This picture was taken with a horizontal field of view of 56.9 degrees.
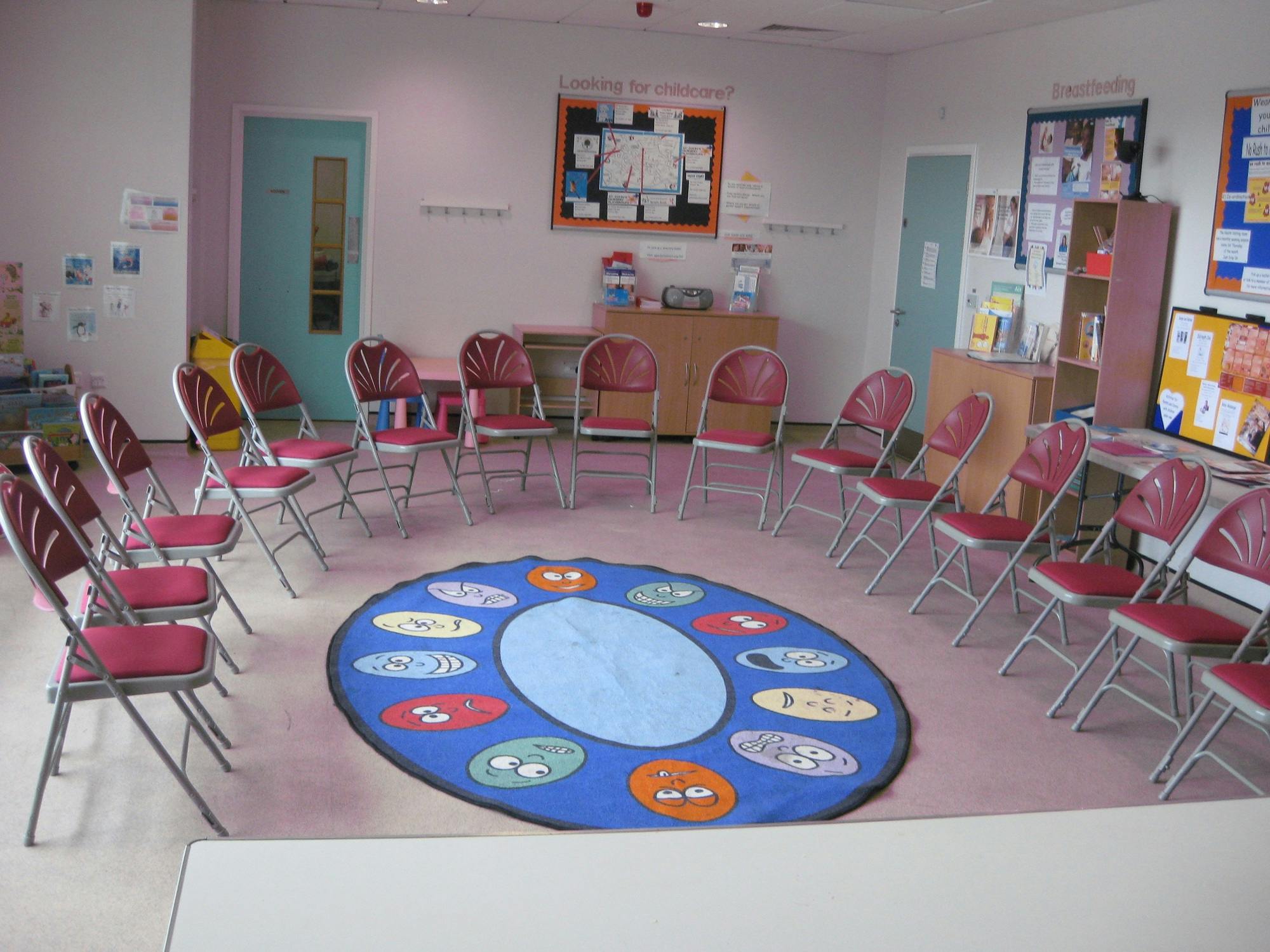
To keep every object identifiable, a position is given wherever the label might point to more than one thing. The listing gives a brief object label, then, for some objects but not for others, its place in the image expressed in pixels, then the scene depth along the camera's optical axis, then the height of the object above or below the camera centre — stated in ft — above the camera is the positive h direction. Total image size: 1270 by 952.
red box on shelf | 19.26 +0.92
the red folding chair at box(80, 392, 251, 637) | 13.44 -3.09
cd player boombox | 28.19 -0.09
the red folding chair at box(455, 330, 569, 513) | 21.33 -1.73
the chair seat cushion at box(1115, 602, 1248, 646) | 12.34 -3.16
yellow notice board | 17.11 -0.84
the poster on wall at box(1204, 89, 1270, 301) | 17.17 +1.86
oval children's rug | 11.41 -4.65
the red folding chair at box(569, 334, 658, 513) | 22.47 -1.53
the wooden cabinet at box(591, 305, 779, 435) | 27.53 -1.29
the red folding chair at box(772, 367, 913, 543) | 19.84 -1.97
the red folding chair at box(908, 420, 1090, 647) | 15.62 -2.78
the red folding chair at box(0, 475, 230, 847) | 9.76 -3.39
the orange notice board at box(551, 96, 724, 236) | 28.07 +2.98
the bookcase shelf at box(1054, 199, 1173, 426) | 18.86 +0.20
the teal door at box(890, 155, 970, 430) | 26.21 +1.10
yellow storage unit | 24.77 -2.01
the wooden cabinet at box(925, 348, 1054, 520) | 20.34 -1.66
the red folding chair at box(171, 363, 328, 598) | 16.28 -2.91
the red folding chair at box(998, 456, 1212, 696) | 13.73 -2.55
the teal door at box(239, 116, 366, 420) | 26.99 +0.54
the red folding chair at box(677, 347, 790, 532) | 21.33 -1.75
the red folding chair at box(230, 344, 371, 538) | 17.95 -2.19
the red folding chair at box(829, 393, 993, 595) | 17.69 -2.72
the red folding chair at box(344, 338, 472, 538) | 19.49 -2.07
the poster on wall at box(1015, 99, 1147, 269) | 20.31 +2.81
